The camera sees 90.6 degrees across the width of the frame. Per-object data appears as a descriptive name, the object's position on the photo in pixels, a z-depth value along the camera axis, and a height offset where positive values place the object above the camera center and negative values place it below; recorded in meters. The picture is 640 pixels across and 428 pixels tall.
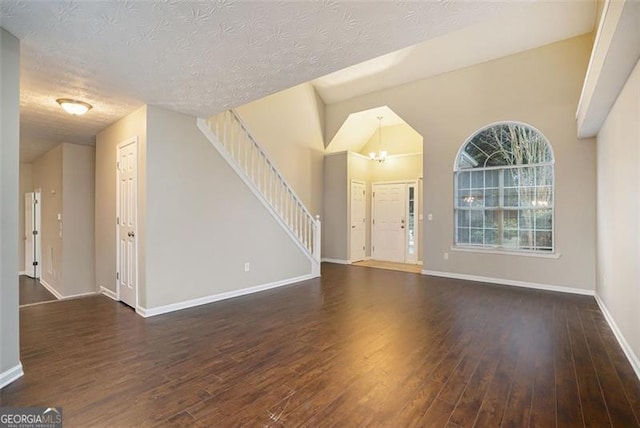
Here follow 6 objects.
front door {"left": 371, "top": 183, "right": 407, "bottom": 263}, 8.06 -0.27
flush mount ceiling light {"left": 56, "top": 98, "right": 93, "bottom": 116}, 3.50 +1.22
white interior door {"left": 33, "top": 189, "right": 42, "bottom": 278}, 6.88 -0.39
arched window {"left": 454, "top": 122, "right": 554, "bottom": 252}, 5.30 +0.38
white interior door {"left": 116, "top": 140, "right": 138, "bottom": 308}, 4.00 -0.10
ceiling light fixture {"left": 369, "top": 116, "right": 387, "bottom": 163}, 7.89 +1.53
